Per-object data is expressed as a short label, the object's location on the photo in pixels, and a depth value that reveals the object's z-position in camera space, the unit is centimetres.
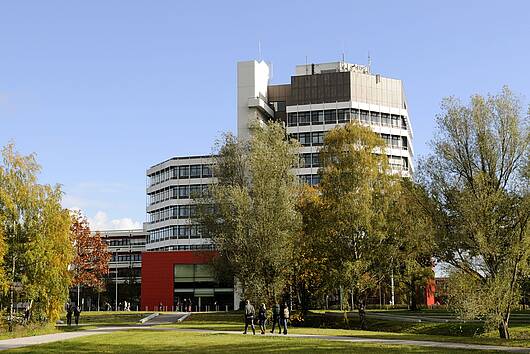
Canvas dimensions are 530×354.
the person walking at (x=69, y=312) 5796
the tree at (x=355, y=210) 5516
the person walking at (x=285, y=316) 4309
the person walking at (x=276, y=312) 4514
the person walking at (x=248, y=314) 4335
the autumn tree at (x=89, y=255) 8744
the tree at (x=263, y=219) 5378
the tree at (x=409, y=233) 4822
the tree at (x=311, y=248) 5731
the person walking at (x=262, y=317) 4284
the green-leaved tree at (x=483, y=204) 4347
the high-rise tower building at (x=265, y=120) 10750
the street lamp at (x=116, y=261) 13648
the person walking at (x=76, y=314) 5963
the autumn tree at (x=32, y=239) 4928
